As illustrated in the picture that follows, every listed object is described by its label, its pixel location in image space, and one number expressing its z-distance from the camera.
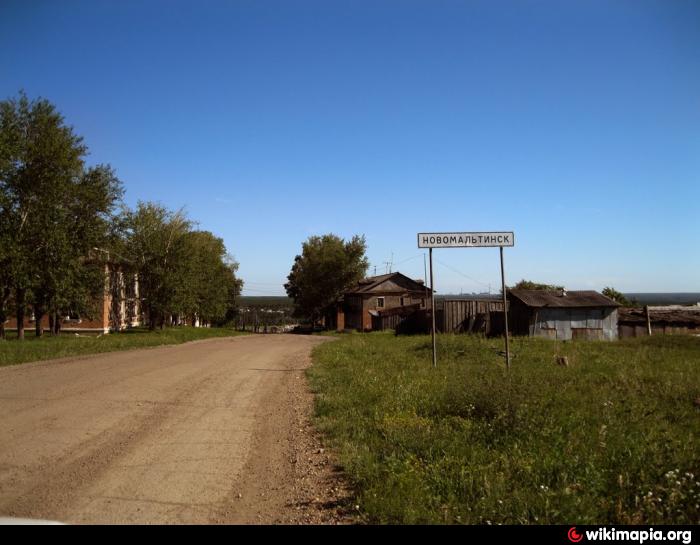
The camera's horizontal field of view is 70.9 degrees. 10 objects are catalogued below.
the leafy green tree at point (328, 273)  64.25
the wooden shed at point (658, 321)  35.41
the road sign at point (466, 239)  11.58
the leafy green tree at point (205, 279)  40.91
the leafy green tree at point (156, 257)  39.56
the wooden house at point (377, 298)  55.94
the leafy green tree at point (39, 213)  26.48
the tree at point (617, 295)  65.96
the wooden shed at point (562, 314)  32.97
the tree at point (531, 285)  66.61
